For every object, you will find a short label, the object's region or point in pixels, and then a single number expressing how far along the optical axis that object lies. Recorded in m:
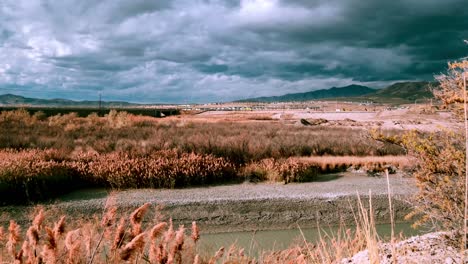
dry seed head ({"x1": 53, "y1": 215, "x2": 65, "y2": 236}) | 2.69
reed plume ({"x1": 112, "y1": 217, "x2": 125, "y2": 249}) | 2.66
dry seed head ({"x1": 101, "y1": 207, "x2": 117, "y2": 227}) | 2.86
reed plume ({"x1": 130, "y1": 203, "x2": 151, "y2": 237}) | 2.70
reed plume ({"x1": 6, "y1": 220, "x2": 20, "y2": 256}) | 2.79
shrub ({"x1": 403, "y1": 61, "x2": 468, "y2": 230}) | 5.98
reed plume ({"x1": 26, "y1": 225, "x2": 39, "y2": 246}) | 2.61
